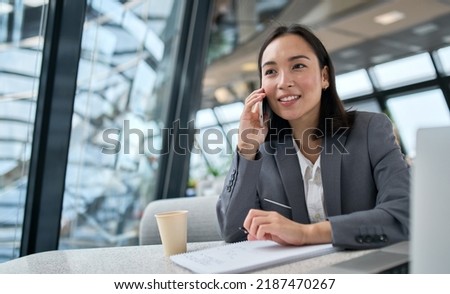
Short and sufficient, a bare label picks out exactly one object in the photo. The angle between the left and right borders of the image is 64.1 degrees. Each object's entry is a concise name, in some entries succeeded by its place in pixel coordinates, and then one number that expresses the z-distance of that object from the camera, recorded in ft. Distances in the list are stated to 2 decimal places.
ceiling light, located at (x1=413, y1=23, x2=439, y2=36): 12.73
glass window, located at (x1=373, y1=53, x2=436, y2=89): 12.66
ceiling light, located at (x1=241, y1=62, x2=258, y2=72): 15.89
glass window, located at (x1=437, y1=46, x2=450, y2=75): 12.14
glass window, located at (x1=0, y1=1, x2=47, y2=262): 4.51
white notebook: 1.99
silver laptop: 1.47
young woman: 2.99
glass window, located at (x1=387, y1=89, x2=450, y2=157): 12.38
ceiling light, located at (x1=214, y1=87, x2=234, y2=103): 16.86
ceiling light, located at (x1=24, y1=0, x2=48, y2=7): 4.62
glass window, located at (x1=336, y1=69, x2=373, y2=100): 14.46
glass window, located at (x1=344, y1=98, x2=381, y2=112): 14.23
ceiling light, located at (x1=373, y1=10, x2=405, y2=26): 12.32
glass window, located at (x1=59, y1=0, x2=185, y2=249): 5.67
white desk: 2.06
